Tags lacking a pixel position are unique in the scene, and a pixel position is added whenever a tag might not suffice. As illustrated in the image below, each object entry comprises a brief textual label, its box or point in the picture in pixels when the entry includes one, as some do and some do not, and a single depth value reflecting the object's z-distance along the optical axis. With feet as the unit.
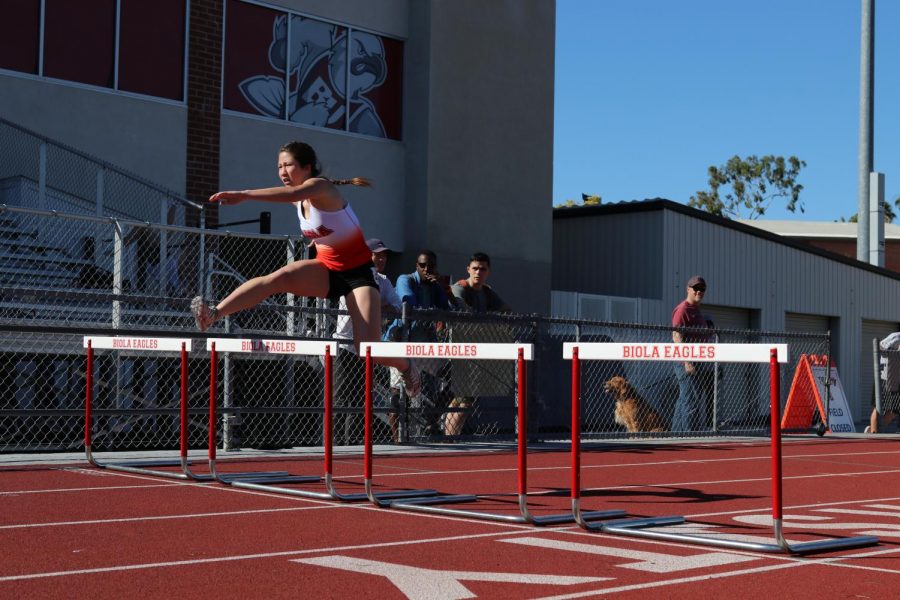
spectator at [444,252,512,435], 48.24
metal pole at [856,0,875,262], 89.71
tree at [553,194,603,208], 191.74
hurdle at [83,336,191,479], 32.17
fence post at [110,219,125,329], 44.68
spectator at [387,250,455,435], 47.17
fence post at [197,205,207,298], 50.47
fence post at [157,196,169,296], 51.62
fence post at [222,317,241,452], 43.57
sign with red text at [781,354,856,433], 62.85
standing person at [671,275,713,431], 55.31
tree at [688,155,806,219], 249.96
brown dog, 55.16
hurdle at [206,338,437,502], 28.50
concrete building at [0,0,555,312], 64.39
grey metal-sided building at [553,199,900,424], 89.30
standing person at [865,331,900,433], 68.59
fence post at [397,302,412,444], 46.44
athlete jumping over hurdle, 28.91
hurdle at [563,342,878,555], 21.34
